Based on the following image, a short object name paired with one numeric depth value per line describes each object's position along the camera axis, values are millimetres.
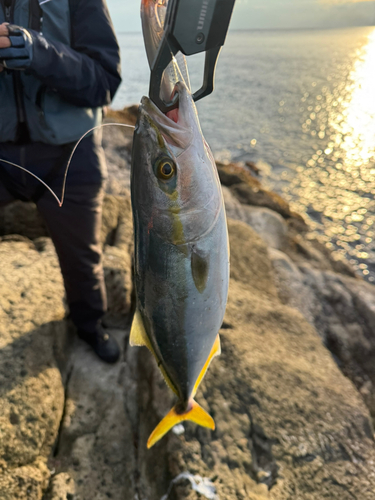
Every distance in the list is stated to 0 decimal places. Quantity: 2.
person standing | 591
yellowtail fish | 396
